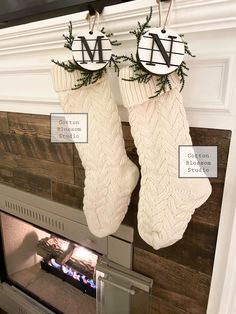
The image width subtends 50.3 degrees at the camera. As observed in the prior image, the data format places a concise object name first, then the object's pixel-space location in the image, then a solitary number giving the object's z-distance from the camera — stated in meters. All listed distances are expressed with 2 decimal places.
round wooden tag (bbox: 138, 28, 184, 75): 0.54
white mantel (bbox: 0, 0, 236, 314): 0.56
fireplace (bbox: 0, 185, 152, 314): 0.89
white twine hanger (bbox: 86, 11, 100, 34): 0.66
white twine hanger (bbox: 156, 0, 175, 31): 0.56
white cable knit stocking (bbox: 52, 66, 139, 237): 0.68
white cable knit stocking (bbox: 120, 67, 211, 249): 0.59
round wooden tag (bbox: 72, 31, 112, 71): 0.63
